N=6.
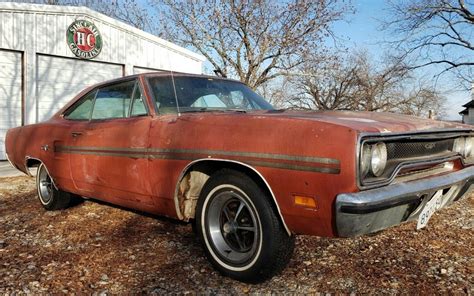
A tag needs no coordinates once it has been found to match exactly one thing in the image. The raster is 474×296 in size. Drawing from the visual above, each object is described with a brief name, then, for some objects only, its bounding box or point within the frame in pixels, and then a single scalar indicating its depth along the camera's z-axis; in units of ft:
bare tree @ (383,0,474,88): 67.41
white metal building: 30.71
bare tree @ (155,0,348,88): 55.17
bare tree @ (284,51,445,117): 95.20
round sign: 34.20
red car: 7.42
